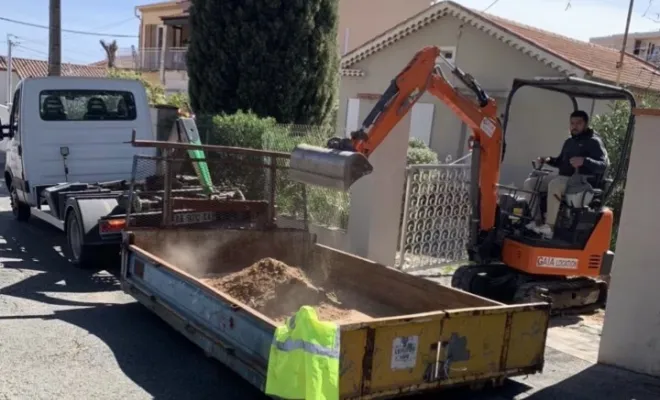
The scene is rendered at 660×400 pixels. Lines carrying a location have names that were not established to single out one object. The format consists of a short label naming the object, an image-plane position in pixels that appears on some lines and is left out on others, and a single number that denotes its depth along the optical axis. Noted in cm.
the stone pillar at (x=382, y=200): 827
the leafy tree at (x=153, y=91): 2156
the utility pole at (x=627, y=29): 1218
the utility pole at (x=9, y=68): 3483
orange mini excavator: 689
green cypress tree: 1473
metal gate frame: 884
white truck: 938
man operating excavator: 698
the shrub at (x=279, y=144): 982
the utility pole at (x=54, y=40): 1717
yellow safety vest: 369
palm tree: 4153
